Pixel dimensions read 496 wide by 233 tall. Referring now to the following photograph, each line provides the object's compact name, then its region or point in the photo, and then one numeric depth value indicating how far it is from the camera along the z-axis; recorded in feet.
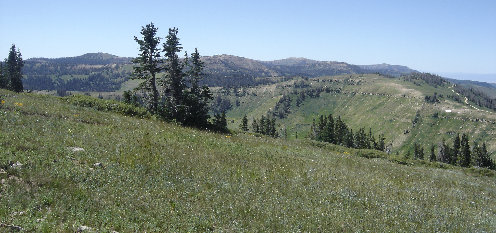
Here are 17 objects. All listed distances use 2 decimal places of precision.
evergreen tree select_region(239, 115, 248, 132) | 447.18
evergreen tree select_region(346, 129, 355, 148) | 439.22
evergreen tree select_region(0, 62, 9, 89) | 336.78
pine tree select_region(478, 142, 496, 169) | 404.77
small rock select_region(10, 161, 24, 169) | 35.37
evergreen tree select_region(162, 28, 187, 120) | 141.18
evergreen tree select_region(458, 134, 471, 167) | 390.42
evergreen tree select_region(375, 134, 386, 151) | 519.60
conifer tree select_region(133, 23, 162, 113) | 144.97
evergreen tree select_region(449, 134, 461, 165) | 432.33
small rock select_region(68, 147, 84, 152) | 47.32
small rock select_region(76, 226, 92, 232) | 26.34
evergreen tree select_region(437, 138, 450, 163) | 463.83
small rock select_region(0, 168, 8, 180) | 32.63
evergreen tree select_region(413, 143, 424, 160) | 494.59
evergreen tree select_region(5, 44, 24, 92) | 341.82
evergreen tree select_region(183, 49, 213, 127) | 134.00
